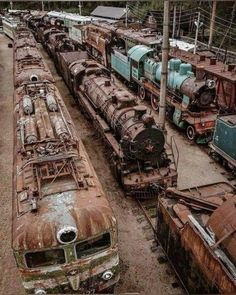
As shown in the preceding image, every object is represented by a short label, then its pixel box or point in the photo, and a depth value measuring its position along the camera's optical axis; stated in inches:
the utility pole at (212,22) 890.3
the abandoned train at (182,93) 574.2
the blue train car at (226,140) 473.6
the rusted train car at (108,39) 838.5
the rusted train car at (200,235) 236.2
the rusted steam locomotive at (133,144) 414.0
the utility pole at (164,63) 409.4
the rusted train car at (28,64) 562.6
